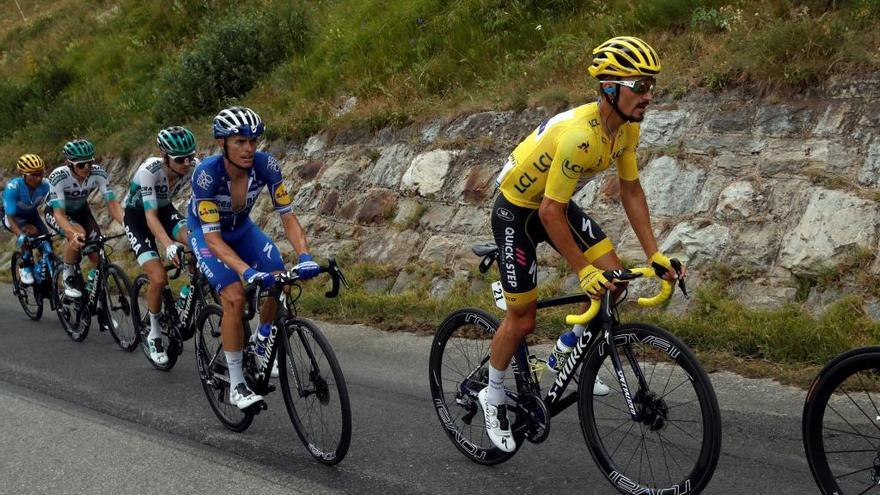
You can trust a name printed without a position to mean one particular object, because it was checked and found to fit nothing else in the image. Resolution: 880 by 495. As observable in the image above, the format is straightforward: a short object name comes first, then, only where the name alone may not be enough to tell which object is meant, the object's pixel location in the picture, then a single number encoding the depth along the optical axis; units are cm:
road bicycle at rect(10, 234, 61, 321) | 1088
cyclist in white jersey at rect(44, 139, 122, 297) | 953
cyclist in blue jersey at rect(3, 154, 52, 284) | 1106
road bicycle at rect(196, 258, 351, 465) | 539
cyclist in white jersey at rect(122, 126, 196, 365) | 779
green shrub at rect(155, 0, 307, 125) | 1709
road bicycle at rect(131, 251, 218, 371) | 790
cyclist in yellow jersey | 448
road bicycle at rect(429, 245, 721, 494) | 413
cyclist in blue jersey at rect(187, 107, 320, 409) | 595
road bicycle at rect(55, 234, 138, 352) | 941
